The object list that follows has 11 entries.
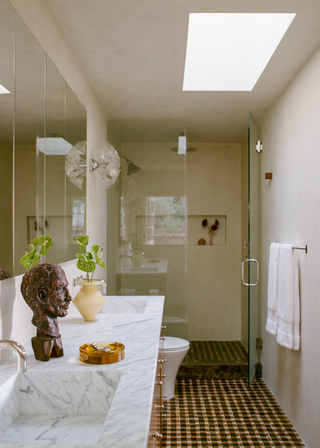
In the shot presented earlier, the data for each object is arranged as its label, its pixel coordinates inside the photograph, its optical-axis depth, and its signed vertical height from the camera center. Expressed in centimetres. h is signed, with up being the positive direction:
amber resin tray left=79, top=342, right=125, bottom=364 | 127 -45
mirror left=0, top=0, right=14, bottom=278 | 130 +29
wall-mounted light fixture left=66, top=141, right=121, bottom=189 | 223 +38
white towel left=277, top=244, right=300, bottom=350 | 252 -55
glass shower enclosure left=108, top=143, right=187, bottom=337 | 376 -7
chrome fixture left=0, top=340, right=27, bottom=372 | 108 -37
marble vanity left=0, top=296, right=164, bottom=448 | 91 -50
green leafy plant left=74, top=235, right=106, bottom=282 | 195 -21
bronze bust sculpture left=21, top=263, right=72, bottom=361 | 131 -28
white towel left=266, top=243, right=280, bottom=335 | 280 -52
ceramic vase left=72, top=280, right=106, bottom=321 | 190 -40
